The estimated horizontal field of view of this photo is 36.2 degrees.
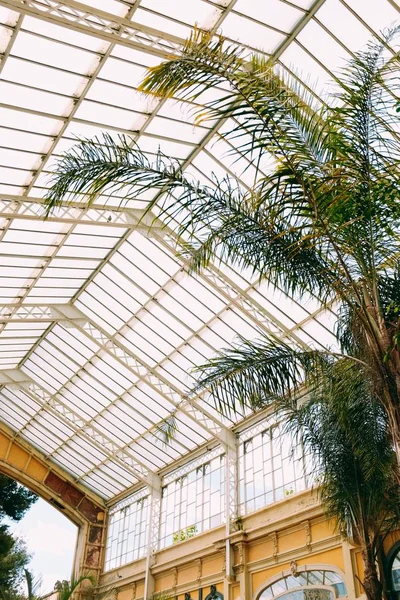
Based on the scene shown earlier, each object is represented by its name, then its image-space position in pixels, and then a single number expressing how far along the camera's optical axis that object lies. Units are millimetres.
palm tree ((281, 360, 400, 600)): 9875
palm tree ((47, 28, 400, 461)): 6648
